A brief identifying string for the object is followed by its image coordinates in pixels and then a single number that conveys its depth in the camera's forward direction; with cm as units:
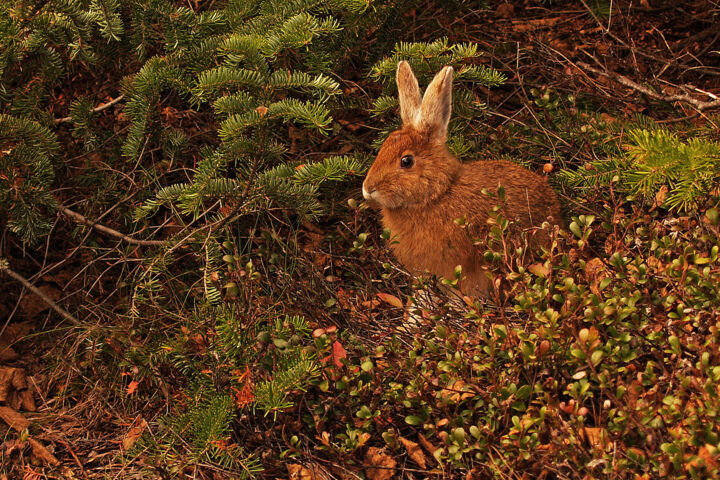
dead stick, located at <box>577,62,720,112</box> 734
